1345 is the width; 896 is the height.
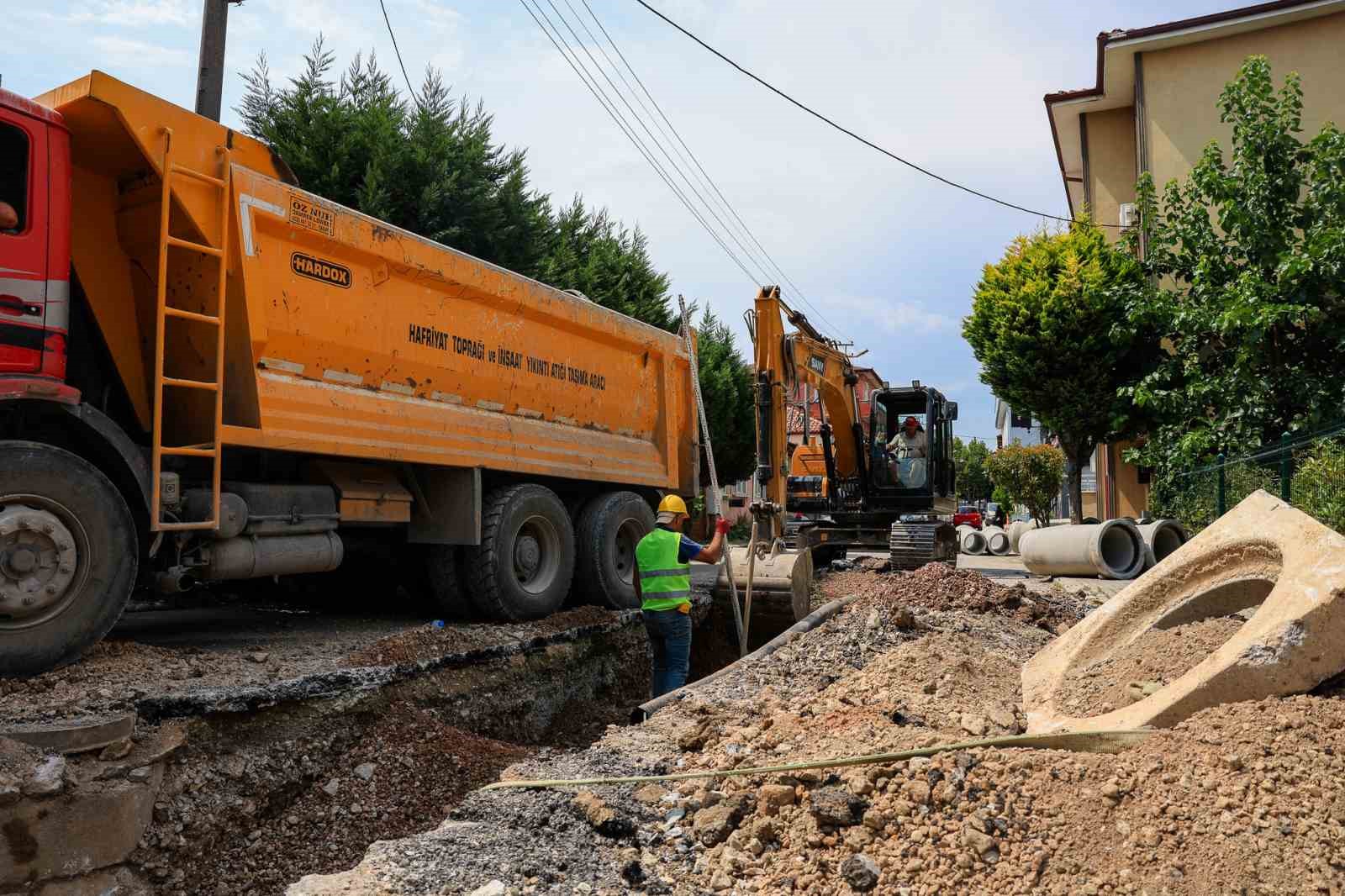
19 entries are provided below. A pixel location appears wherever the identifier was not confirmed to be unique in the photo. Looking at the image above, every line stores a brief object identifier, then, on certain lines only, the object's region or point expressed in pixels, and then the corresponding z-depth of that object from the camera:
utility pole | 8.86
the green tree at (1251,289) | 11.95
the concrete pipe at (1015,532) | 21.26
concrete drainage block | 3.44
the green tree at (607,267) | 16.56
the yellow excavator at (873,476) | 11.68
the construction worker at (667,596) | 6.58
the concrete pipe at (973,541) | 21.84
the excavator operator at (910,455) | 12.52
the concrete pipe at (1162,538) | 12.43
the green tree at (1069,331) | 14.62
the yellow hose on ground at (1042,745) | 3.43
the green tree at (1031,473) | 23.81
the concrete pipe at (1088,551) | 12.39
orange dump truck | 4.31
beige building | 14.81
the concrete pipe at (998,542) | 21.36
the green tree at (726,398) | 20.95
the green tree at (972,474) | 53.22
